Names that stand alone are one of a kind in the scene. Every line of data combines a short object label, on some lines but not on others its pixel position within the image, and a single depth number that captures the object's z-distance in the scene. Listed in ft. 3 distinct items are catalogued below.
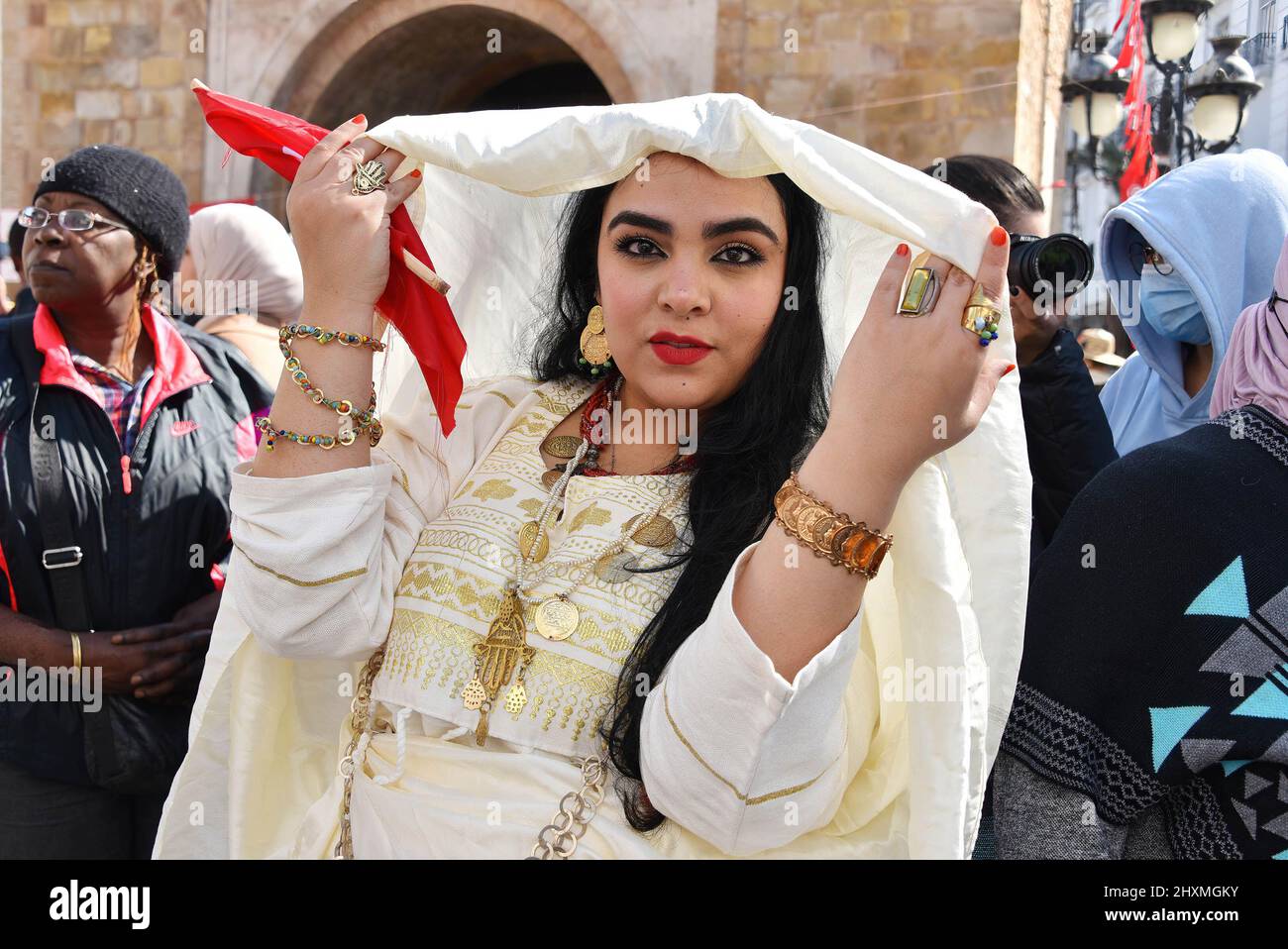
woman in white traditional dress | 4.42
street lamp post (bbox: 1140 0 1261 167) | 22.13
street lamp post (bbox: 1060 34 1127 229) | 26.00
